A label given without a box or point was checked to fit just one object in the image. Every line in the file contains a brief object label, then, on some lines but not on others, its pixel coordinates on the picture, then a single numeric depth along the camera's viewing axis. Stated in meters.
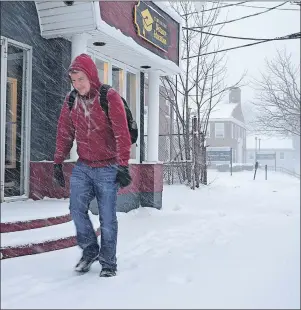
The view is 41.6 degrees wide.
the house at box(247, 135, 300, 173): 50.22
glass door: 5.64
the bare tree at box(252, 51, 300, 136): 18.36
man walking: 3.25
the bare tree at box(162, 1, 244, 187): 14.16
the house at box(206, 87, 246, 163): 40.19
